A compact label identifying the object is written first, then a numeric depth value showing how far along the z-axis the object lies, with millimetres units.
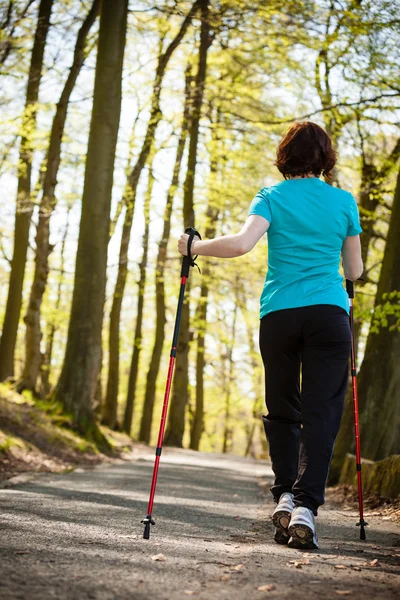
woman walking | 4289
